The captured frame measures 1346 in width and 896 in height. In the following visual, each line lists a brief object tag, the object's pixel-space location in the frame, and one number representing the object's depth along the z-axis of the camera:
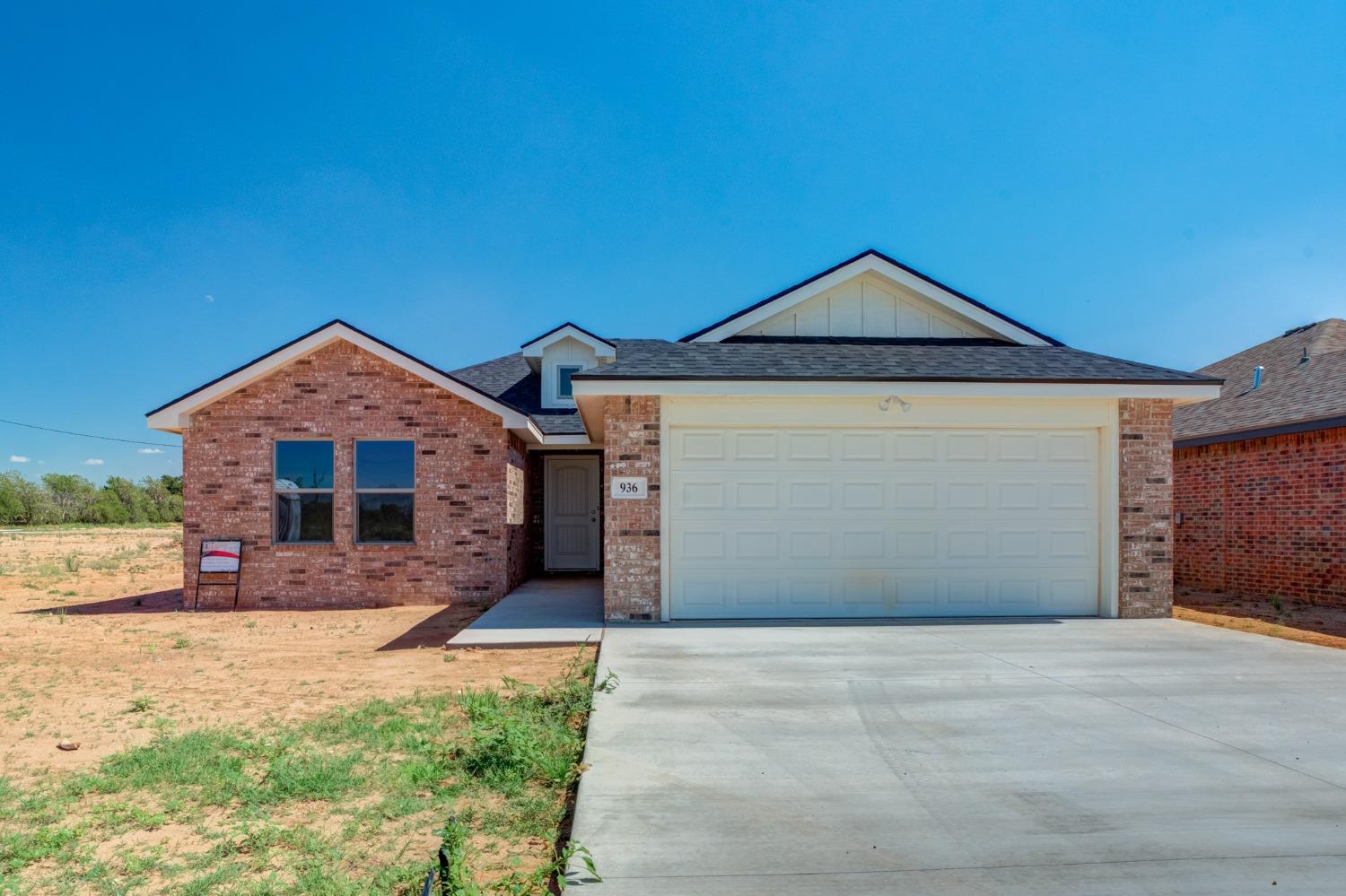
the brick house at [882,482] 8.98
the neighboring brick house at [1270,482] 11.22
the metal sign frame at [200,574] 12.05
